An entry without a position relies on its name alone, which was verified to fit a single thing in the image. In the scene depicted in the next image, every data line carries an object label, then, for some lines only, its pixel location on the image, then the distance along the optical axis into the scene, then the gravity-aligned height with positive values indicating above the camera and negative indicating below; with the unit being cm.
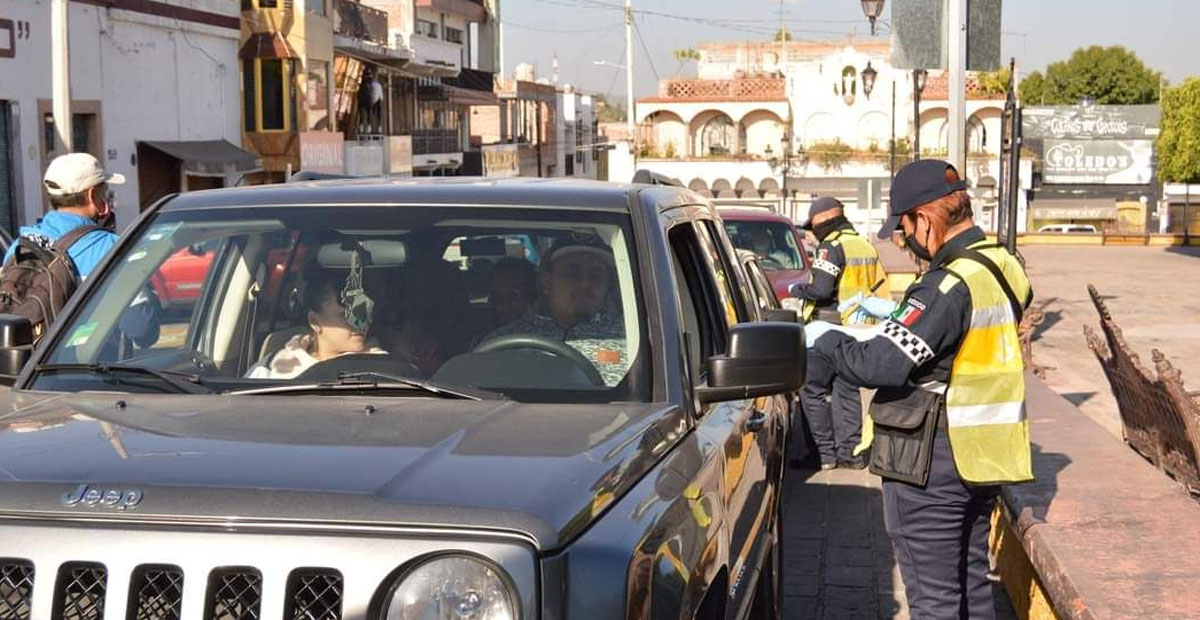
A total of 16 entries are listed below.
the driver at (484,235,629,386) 448 -45
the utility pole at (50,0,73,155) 2880 +130
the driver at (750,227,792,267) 1595 -101
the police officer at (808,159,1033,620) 527 -78
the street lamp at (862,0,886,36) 2045 +163
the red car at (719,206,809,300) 1585 -92
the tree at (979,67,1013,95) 7639 +266
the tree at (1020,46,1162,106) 10294 +372
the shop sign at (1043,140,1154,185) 9119 -122
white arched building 7238 +67
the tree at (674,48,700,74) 10612 +581
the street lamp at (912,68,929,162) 2529 +47
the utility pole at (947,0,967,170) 961 +44
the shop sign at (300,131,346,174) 4697 -16
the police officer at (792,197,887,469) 1050 -97
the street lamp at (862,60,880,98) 3900 +152
